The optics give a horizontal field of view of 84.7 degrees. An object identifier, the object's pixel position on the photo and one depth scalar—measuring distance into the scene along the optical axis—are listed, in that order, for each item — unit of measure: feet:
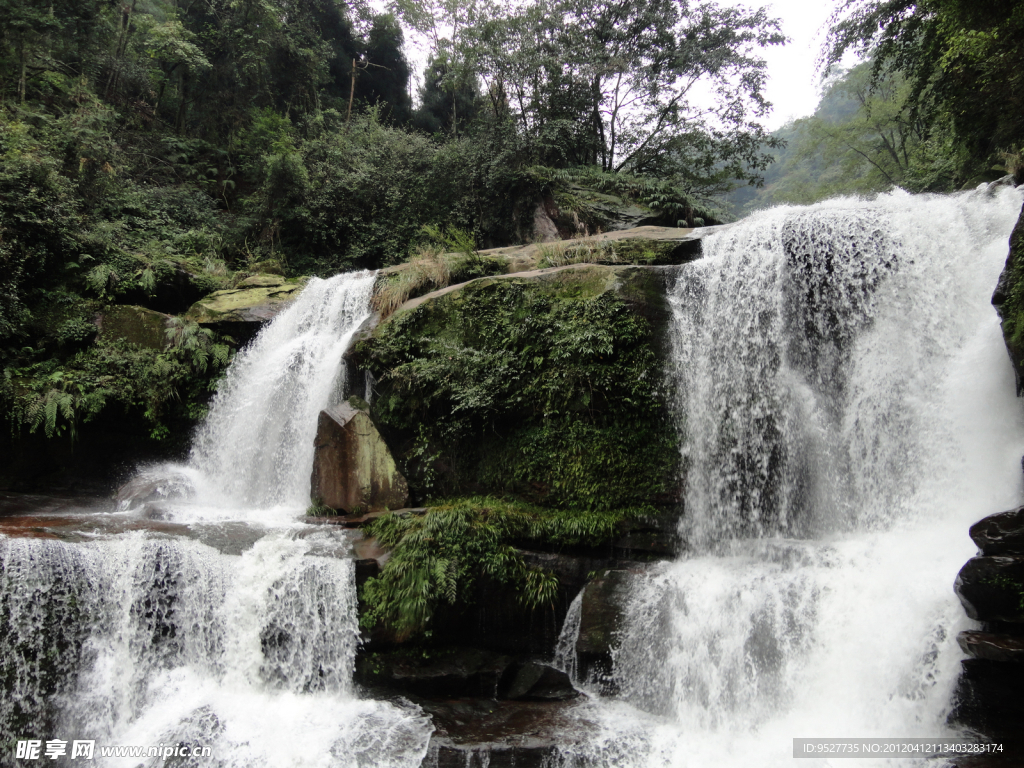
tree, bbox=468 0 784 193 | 54.44
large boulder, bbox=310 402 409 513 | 26.04
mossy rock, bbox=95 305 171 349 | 33.60
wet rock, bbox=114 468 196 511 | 27.63
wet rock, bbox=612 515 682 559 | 22.38
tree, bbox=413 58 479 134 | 76.28
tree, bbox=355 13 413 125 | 77.41
